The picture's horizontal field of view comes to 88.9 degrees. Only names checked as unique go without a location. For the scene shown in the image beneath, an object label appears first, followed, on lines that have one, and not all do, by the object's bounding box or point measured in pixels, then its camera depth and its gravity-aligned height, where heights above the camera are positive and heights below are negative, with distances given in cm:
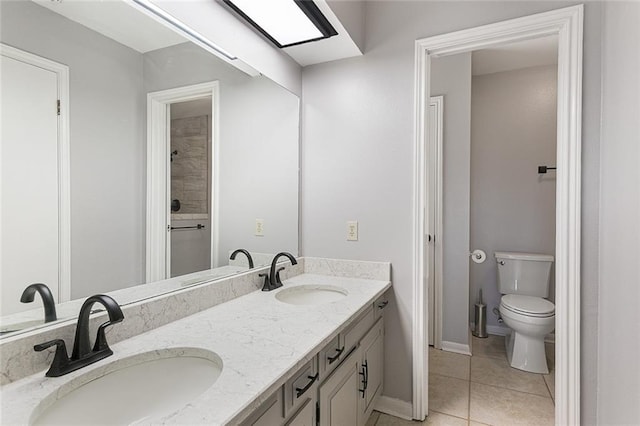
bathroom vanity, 74 -43
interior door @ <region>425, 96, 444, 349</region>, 276 +9
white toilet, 241 -75
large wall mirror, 84 +17
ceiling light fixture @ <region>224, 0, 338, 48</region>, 149 +93
